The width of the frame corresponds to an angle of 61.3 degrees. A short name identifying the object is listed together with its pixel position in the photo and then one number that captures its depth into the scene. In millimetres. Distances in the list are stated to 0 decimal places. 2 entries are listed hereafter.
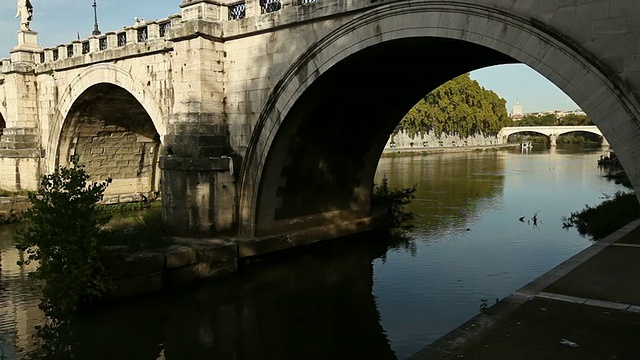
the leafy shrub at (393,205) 15040
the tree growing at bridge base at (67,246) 7949
